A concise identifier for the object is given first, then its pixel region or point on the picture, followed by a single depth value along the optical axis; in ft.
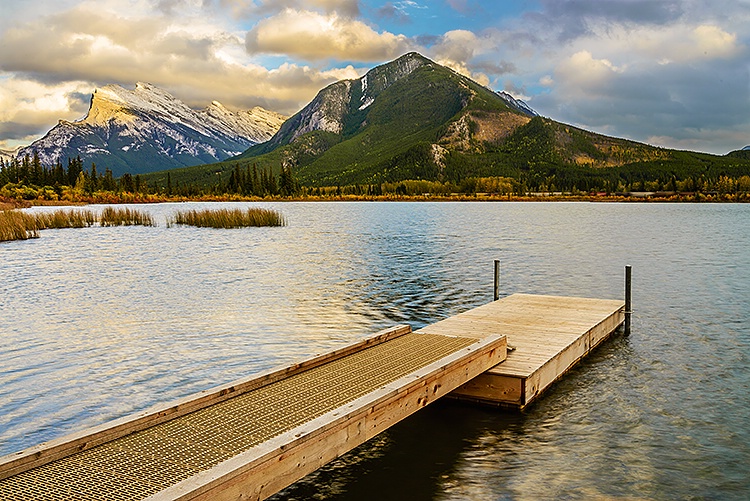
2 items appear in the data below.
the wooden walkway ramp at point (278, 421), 21.27
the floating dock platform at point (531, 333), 38.73
